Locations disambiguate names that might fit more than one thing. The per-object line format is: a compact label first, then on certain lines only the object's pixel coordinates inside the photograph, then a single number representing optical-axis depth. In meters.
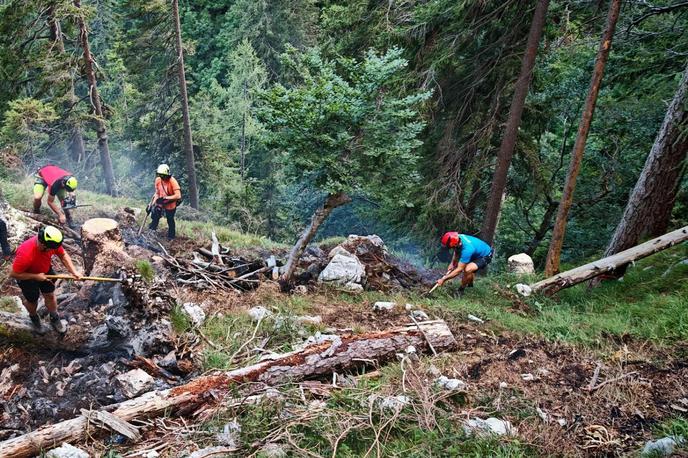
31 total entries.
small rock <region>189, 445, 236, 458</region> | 3.68
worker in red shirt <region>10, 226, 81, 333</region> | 5.43
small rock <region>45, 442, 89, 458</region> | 3.70
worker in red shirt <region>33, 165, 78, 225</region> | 8.63
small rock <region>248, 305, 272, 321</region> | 6.54
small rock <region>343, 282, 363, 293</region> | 8.27
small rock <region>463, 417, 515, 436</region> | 3.83
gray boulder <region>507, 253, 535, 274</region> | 10.01
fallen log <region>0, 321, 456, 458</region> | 3.90
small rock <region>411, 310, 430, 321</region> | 6.64
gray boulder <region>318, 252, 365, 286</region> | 8.48
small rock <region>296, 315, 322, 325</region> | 6.45
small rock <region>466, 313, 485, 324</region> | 6.59
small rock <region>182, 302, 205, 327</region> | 6.27
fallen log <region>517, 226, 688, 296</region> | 7.32
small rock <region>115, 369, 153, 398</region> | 4.74
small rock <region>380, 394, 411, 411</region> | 4.17
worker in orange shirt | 9.40
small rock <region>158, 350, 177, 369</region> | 5.30
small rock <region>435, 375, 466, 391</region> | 4.61
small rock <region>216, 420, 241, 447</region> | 3.86
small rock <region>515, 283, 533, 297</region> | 7.93
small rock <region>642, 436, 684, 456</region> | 3.37
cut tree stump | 6.98
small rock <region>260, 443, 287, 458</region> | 3.65
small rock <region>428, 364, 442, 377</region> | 4.94
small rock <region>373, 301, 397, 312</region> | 7.13
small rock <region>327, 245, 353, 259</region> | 9.12
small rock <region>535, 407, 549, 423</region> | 4.10
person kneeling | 7.80
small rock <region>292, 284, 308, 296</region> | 8.04
